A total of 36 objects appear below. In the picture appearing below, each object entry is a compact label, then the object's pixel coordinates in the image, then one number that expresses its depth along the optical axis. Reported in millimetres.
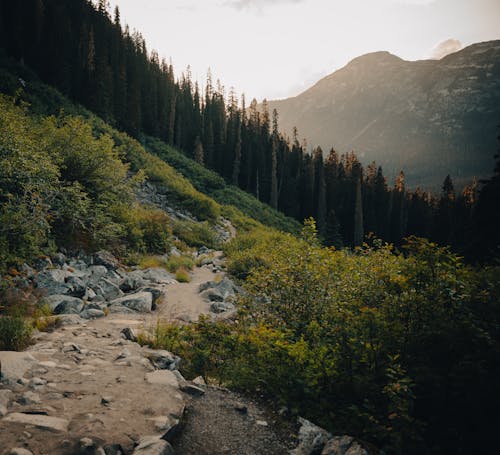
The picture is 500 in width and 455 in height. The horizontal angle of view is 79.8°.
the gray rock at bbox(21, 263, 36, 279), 6340
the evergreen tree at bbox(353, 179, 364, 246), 54469
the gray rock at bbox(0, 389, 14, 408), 2771
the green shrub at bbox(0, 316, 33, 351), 3938
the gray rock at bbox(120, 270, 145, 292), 8164
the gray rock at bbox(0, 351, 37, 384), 3150
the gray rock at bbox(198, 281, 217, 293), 9453
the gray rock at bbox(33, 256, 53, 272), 6894
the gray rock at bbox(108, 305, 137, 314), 6590
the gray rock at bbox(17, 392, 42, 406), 2871
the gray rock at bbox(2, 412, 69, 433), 2578
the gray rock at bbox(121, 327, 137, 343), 5199
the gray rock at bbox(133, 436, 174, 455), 2533
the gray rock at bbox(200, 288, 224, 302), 8805
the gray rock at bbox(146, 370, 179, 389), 3732
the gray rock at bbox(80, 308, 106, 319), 5839
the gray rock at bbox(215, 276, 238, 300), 9395
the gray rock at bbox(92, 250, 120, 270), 8660
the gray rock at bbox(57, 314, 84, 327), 5227
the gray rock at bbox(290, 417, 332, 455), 2988
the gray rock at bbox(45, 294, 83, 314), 5792
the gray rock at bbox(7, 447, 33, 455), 2238
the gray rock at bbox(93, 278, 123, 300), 7173
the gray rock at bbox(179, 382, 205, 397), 3832
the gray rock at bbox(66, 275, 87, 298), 6672
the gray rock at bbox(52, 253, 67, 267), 7500
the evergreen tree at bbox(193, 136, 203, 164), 49344
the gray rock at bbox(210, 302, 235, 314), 7957
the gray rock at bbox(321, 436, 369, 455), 2790
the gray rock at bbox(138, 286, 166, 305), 7910
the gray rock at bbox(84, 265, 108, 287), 7386
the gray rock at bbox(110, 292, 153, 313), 6918
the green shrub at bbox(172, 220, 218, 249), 16141
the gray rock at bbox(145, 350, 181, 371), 4400
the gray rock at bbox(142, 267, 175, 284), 9341
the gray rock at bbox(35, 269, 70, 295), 6316
